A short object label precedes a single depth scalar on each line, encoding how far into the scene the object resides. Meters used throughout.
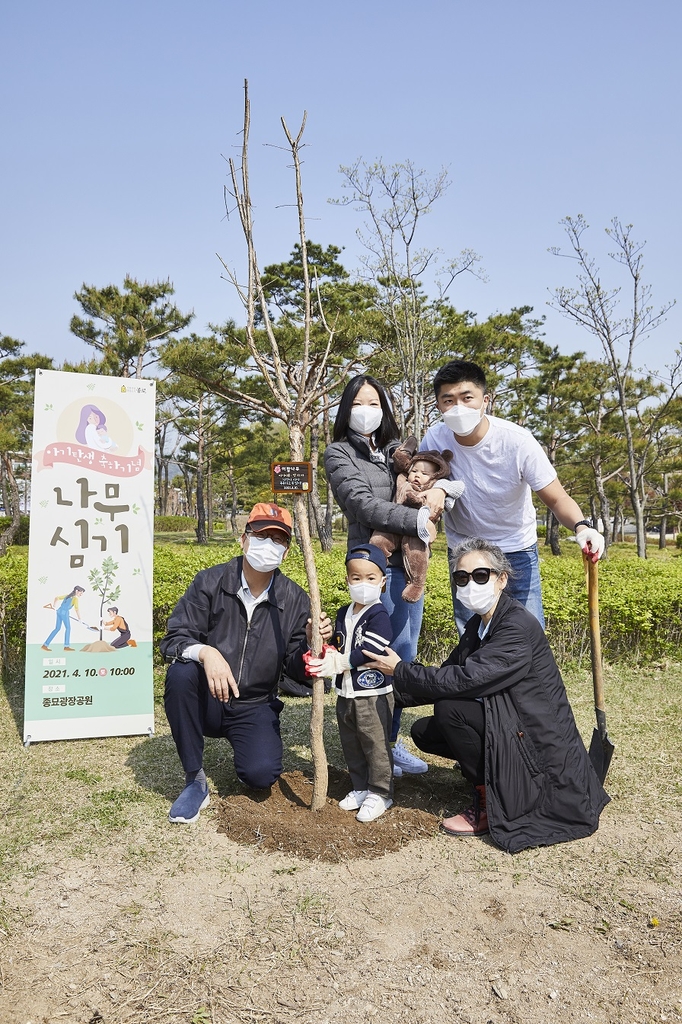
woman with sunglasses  2.54
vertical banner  3.71
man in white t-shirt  2.84
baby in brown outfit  2.88
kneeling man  2.84
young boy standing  2.73
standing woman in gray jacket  2.81
